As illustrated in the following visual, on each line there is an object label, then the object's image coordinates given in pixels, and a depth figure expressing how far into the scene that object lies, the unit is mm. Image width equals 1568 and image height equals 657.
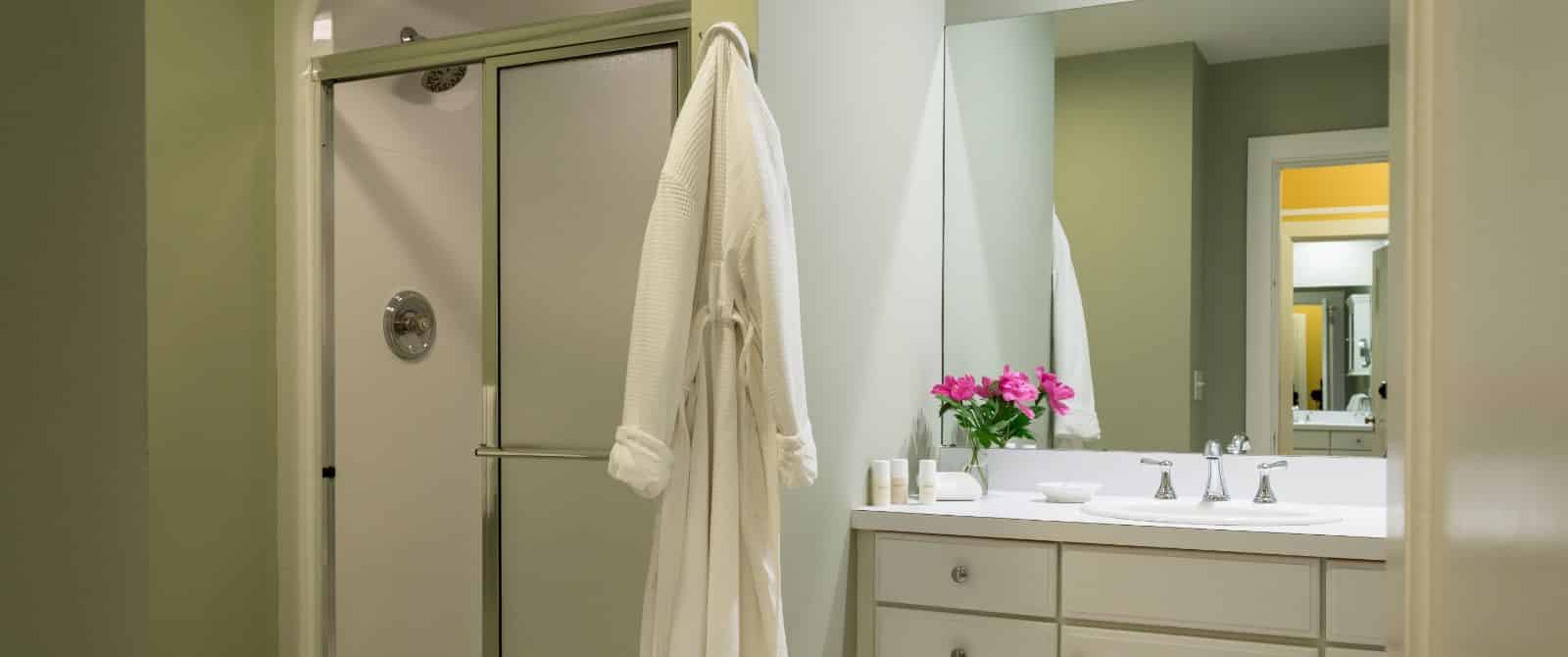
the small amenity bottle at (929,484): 2451
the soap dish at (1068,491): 2465
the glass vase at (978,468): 2594
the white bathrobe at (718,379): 1758
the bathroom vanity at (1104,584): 1979
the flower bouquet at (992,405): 2613
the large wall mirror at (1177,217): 2518
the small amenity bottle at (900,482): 2441
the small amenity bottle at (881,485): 2406
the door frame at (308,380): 2891
